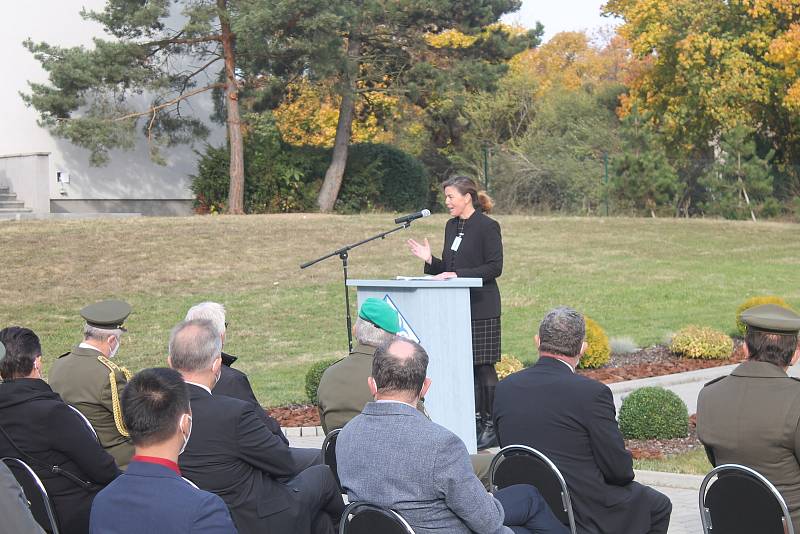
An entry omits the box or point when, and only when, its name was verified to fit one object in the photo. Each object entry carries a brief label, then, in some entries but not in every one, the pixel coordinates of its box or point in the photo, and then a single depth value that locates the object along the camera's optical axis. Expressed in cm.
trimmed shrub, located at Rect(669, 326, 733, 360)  1296
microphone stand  865
